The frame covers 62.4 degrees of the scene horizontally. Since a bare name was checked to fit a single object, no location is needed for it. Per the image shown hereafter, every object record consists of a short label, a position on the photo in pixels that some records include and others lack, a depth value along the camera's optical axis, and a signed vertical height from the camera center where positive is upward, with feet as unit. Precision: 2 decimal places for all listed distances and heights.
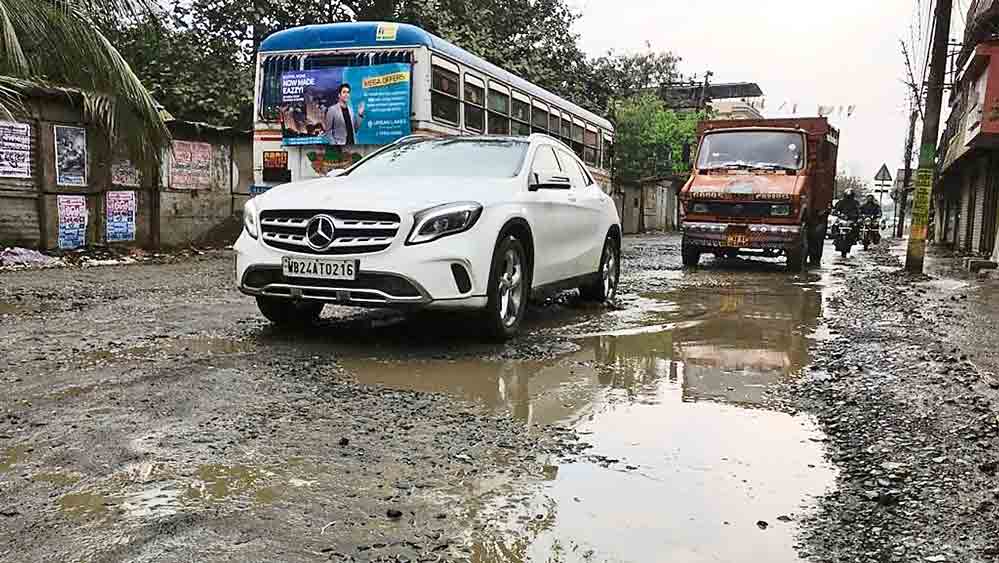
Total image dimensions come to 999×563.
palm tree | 23.49 +4.35
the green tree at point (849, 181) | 277.37 +9.75
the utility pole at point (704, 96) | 170.42 +24.08
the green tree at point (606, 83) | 86.12 +13.20
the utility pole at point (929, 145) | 42.75 +3.43
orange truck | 41.75 +0.81
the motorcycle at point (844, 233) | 61.52 -1.82
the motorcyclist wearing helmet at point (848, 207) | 63.10 +0.16
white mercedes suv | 17.42 -0.85
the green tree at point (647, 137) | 132.05 +11.10
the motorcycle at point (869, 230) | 72.13 -1.83
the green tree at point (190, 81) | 61.35 +8.75
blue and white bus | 35.45 +4.77
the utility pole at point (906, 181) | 133.28 +4.93
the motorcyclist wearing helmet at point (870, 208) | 72.90 +0.14
